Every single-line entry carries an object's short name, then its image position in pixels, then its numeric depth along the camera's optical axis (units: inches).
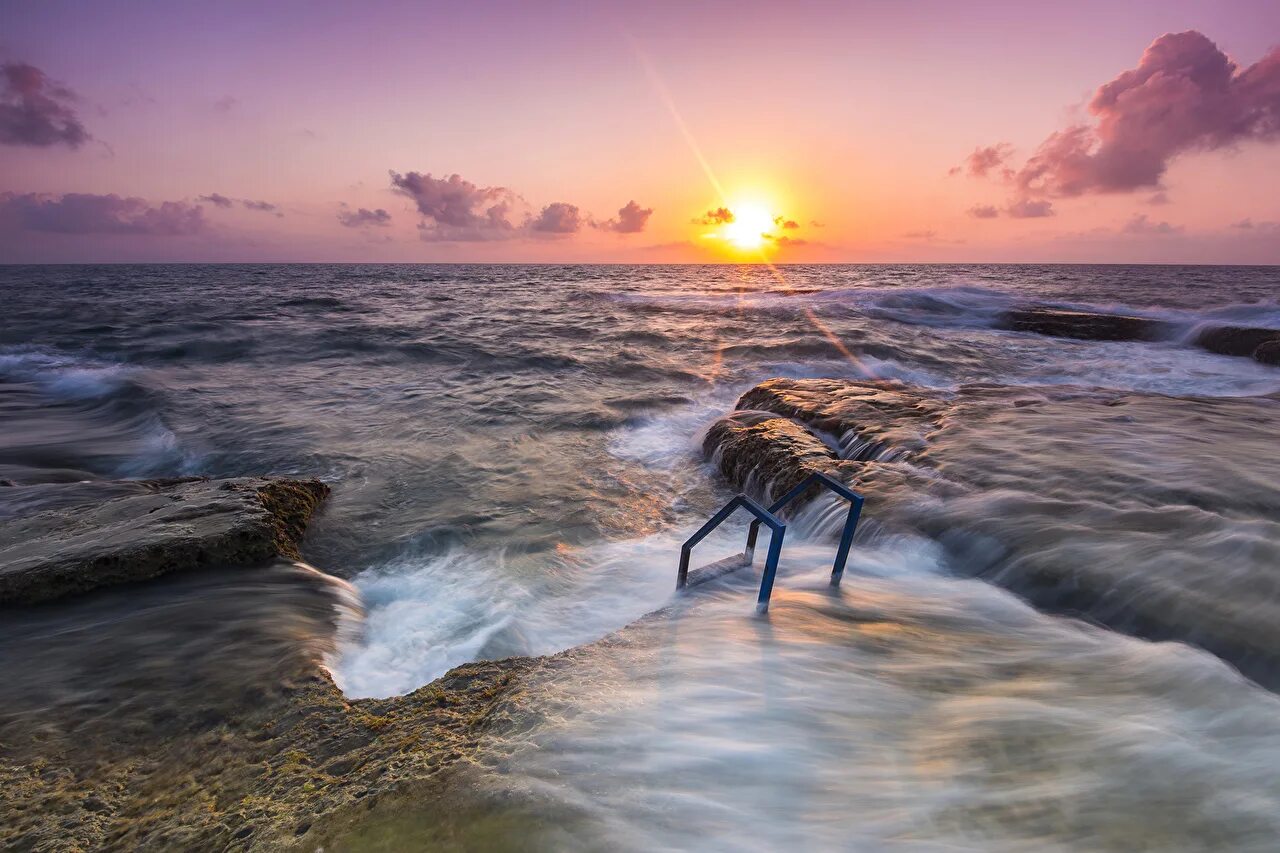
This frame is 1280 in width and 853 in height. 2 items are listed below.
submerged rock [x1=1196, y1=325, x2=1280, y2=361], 628.4
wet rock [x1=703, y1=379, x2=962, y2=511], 240.8
